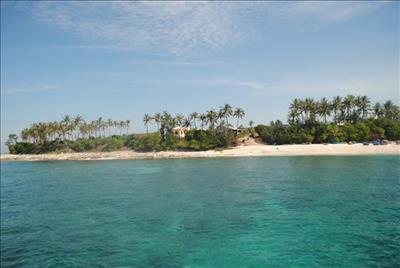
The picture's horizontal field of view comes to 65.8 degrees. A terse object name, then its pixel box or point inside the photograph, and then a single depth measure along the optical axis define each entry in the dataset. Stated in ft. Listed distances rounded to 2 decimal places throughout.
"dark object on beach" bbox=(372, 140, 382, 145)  267.43
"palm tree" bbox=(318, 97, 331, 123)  329.52
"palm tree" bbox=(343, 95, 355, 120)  326.03
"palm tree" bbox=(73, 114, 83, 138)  436.35
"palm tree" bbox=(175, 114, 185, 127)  378.73
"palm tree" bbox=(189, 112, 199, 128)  375.04
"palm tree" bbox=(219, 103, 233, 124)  356.38
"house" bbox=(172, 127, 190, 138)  370.65
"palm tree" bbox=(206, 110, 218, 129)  357.80
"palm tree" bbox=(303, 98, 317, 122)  328.29
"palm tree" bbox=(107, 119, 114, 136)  476.13
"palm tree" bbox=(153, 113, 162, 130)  379.68
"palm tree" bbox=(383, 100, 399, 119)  367.84
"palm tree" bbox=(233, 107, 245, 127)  366.02
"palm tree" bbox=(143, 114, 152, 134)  403.81
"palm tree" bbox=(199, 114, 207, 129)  363.50
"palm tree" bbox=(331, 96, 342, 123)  329.31
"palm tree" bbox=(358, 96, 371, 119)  327.26
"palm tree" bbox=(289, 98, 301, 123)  333.97
